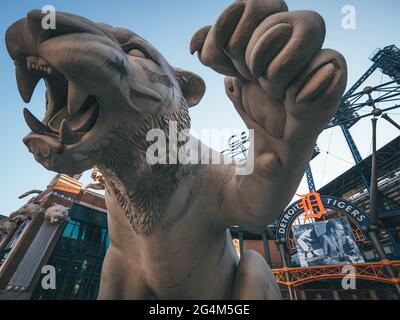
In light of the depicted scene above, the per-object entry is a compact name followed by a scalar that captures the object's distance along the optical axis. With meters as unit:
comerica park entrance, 8.11
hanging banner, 8.67
